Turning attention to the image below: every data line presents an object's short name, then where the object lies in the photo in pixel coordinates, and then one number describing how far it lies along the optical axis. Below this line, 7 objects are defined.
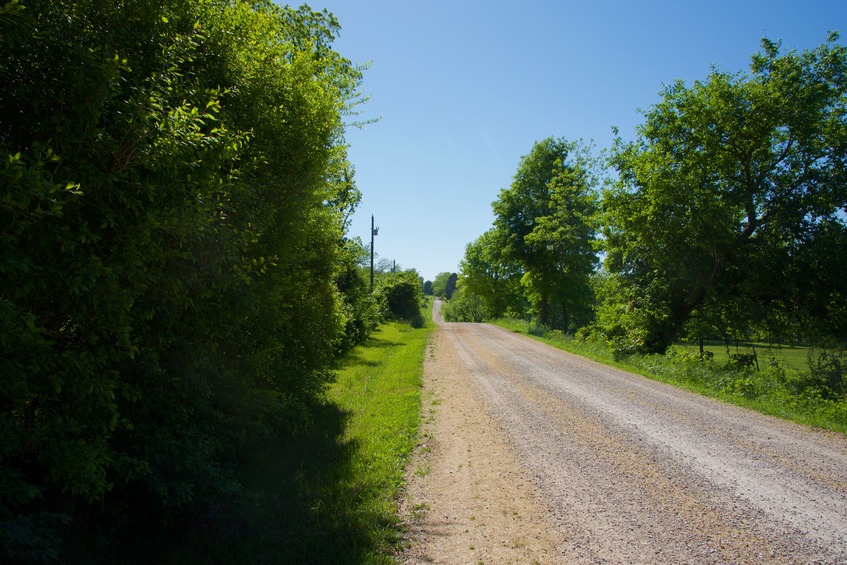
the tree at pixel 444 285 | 170.38
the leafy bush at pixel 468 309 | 65.21
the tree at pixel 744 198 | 15.70
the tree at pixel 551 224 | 32.59
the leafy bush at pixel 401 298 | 41.47
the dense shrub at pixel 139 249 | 2.63
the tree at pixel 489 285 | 55.06
